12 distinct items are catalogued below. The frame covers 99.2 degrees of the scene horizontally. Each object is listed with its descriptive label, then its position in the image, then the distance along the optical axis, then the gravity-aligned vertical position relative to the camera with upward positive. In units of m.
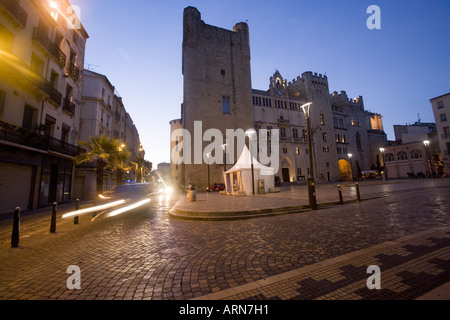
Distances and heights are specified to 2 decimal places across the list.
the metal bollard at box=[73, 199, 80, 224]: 7.66 -1.22
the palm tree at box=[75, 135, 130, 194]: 15.97 +2.96
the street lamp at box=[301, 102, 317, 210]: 8.86 -0.73
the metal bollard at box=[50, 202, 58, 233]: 6.36 -1.19
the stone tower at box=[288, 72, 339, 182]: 48.06 +14.75
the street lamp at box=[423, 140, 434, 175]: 39.59 +4.11
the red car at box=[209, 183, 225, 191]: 30.78 -0.77
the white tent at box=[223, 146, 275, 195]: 18.47 +0.48
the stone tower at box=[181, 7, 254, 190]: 33.78 +18.68
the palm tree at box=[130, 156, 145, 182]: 54.31 +5.37
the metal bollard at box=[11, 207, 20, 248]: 4.95 -1.11
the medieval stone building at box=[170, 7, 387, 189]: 34.56 +15.21
